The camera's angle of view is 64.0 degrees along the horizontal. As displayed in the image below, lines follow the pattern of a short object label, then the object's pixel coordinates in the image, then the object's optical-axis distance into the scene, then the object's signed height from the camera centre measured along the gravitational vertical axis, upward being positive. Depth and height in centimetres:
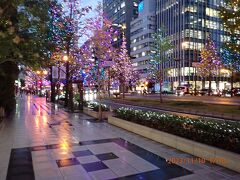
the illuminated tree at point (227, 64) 3049 +479
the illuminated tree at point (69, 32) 1699 +519
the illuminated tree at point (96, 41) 1458 +416
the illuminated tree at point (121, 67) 3449 +400
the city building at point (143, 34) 7463 +2227
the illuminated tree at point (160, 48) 2363 +506
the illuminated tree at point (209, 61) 3970 +577
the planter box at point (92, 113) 1196 -163
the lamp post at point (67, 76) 1671 +120
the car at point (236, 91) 3911 -58
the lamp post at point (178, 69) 6308 +641
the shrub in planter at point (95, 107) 1269 -127
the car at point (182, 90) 4622 -40
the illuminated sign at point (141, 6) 7945 +3457
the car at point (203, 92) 4425 -87
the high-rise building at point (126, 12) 9230 +3824
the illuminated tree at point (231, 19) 776 +294
